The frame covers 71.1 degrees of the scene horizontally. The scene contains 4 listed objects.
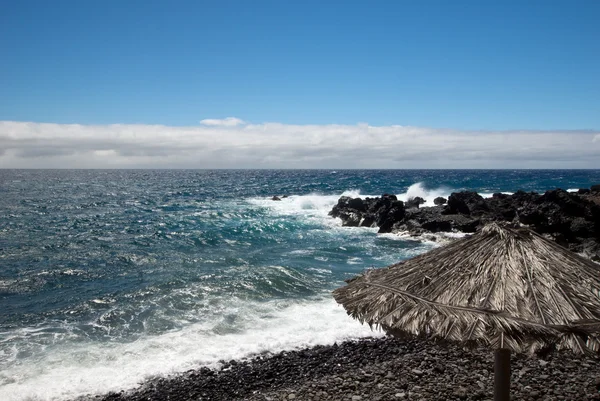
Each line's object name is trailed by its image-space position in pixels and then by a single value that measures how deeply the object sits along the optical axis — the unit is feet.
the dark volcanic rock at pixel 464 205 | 91.66
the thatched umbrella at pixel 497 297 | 12.44
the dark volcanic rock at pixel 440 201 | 124.43
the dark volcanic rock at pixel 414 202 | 119.60
